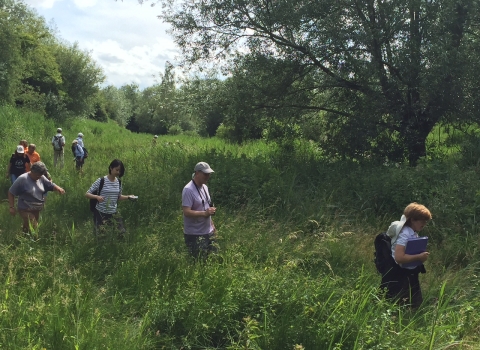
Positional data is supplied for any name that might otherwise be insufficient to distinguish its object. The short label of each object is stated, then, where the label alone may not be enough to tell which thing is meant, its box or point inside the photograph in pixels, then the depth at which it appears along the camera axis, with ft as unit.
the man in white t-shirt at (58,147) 40.16
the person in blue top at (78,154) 40.04
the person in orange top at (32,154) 30.94
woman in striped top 18.70
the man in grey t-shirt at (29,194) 18.95
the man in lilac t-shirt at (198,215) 15.19
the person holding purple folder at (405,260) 12.91
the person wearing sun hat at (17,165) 28.35
